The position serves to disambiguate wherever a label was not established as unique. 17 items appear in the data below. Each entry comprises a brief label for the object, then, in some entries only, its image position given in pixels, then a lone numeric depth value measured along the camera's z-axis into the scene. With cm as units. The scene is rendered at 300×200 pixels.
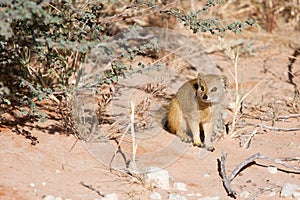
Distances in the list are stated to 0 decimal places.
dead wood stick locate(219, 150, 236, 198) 720
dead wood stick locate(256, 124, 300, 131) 904
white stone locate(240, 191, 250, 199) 720
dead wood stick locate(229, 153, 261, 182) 761
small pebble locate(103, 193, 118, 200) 678
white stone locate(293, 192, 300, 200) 708
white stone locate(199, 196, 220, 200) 704
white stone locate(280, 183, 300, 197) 717
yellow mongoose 926
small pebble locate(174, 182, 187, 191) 721
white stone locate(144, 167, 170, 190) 715
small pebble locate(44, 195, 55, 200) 660
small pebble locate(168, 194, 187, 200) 693
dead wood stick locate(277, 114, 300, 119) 966
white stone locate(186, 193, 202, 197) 709
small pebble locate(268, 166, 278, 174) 791
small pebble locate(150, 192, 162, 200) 691
